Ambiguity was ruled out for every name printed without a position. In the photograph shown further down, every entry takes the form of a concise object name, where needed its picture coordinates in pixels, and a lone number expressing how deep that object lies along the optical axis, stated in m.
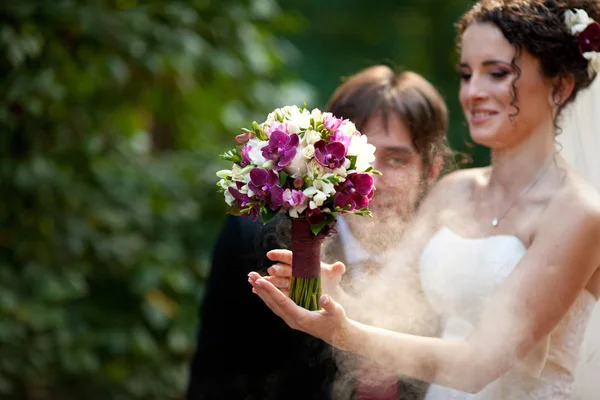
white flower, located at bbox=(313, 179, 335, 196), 4.21
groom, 5.66
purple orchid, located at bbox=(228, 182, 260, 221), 4.34
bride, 5.07
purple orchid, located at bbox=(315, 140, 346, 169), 4.26
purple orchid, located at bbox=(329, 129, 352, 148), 4.31
